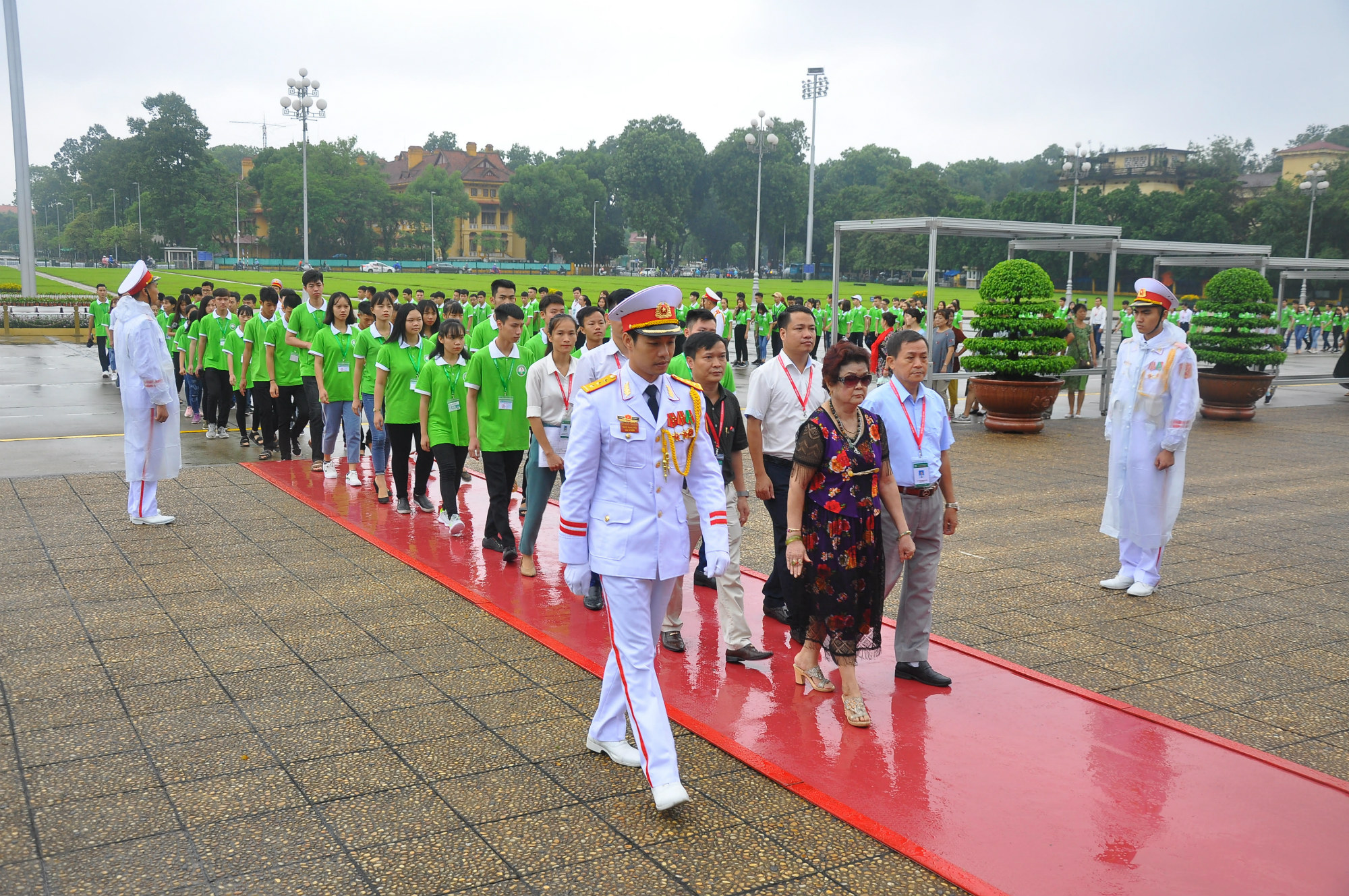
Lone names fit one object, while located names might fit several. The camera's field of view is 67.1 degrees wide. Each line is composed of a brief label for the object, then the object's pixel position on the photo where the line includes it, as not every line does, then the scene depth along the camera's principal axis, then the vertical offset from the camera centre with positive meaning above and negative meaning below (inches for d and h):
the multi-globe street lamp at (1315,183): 1781.5 +243.7
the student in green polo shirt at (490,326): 409.4 -10.0
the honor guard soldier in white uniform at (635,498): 147.0 -28.4
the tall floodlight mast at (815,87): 1959.9 +442.9
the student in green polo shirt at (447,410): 305.3 -32.9
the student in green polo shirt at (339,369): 382.6 -26.5
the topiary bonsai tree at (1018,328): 550.9 -9.1
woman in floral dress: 171.8 -34.9
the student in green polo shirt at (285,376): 412.8 -32.4
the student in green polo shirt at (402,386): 332.2 -28.0
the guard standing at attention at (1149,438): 256.4 -31.4
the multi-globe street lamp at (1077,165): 1840.7 +344.4
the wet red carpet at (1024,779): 132.5 -71.5
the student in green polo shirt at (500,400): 282.4 -27.3
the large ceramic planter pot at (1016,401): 542.9 -47.9
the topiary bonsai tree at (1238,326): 614.9 -6.1
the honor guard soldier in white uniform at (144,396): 308.2 -31.2
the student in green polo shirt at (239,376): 456.1 -35.7
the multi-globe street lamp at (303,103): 1496.1 +294.8
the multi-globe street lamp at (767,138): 1470.2 +255.1
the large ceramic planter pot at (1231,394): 606.9 -46.9
